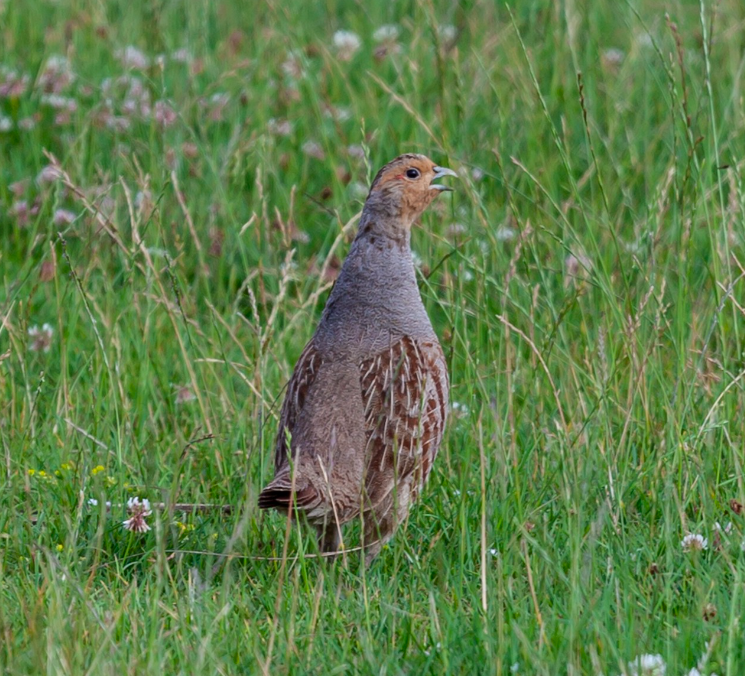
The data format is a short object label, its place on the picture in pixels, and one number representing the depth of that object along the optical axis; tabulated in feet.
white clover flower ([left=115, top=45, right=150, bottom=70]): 46.52
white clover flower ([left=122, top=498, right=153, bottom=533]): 24.23
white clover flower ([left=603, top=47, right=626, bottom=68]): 48.39
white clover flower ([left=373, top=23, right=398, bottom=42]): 48.27
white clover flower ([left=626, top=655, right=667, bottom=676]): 17.54
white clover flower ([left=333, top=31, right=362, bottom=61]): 48.37
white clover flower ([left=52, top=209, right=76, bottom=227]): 38.04
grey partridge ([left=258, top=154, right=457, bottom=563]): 24.43
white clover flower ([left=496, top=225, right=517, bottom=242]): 36.78
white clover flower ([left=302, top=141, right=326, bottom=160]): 42.85
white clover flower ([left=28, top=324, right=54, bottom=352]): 33.24
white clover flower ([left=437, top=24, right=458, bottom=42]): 46.75
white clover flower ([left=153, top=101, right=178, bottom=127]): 41.11
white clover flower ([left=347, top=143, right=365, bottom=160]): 42.01
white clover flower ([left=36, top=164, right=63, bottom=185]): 38.63
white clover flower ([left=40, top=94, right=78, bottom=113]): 42.85
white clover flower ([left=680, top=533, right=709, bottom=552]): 22.03
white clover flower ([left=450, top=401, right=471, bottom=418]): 29.86
